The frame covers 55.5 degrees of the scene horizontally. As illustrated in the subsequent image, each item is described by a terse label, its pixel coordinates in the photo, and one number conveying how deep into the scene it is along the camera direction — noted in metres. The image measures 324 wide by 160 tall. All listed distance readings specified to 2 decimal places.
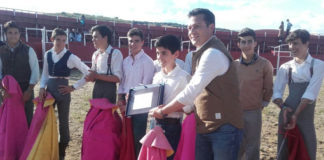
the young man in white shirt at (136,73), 2.87
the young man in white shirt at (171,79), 2.41
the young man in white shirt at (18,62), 3.28
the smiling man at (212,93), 1.80
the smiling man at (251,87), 2.88
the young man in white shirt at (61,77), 3.23
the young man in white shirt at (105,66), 2.97
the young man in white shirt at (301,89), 2.71
